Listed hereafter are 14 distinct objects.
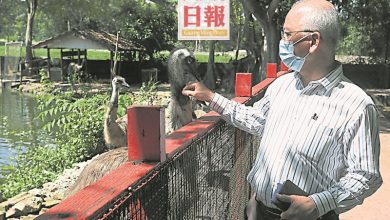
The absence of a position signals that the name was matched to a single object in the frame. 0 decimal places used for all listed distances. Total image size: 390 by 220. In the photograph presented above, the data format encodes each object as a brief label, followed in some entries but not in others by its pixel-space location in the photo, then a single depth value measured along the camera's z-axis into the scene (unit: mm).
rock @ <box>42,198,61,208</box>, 7027
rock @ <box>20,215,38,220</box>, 6654
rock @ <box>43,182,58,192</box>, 7785
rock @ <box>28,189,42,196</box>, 7465
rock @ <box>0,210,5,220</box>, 6303
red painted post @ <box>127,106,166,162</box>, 2014
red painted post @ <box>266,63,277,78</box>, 6609
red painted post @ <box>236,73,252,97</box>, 4391
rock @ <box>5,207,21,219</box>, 6833
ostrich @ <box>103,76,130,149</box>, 7672
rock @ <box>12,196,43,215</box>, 6836
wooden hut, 26734
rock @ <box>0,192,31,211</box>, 7085
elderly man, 2129
